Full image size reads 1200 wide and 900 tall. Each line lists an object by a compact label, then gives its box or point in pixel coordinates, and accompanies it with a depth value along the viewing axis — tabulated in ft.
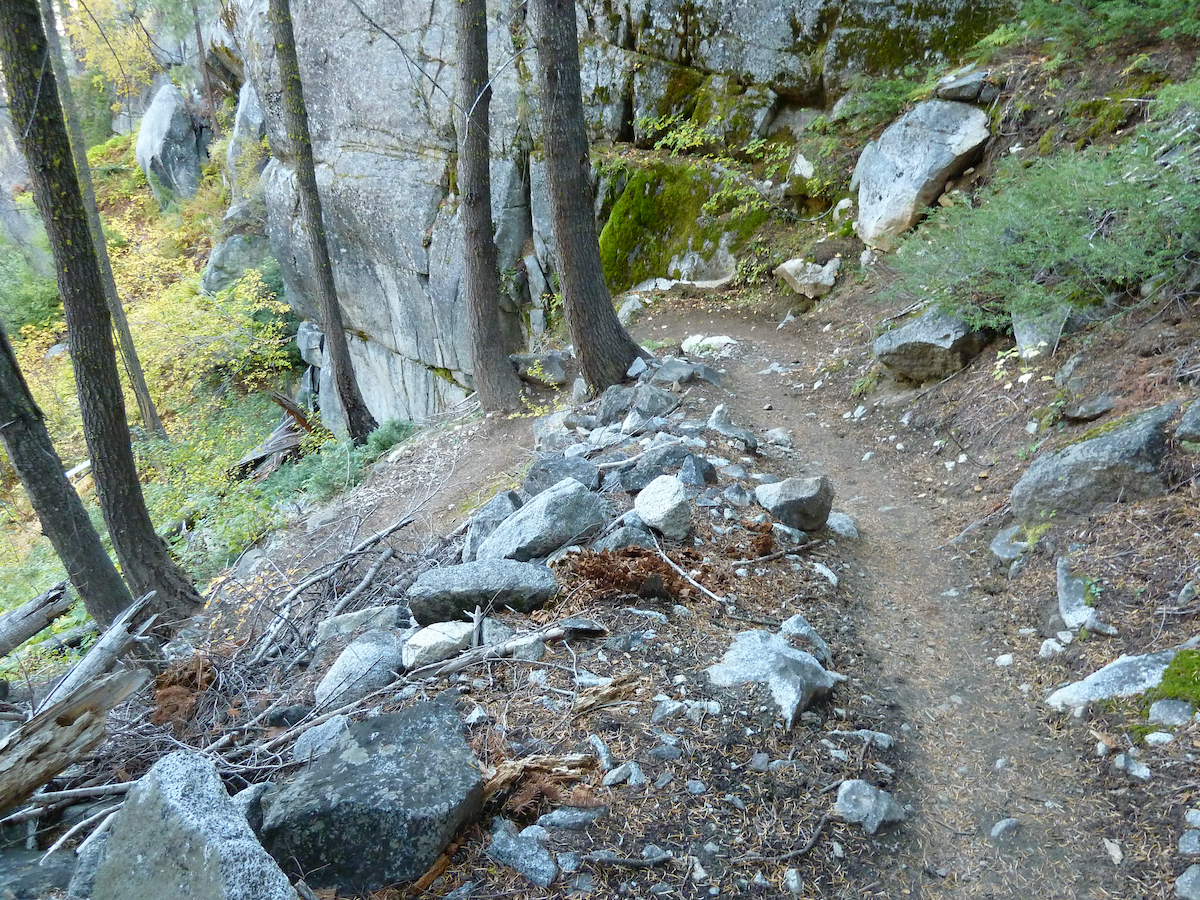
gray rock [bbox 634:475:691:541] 14.93
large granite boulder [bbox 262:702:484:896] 7.48
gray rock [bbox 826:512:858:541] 16.89
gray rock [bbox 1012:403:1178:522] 13.47
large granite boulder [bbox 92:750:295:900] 5.82
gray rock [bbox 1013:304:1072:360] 18.66
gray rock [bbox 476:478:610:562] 14.93
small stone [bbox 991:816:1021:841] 9.21
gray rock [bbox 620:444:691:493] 17.72
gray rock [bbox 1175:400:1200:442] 13.10
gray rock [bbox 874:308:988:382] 21.62
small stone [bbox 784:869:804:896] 8.14
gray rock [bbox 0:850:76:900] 7.20
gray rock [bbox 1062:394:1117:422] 15.94
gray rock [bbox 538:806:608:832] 8.50
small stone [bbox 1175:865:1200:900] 7.74
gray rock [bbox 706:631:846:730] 10.57
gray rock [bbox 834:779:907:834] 9.12
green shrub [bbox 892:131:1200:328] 16.03
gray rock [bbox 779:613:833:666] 12.14
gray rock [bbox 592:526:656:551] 14.43
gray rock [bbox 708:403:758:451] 21.25
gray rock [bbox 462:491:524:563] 16.53
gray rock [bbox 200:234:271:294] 65.82
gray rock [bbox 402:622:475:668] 11.57
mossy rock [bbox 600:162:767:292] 40.75
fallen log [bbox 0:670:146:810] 8.32
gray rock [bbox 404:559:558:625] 12.77
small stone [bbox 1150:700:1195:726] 9.59
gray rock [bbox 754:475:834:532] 16.28
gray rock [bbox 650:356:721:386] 26.76
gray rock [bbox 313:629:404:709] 11.07
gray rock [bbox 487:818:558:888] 7.81
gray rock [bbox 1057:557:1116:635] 12.01
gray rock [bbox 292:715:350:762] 9.55
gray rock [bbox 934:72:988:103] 29.63
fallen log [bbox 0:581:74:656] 16.98
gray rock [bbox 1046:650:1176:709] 10.40
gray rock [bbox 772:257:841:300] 33.99
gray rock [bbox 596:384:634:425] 24.75
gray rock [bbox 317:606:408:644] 13.71
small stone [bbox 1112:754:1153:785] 9.31
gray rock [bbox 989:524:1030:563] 14.78
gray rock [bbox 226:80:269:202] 61.57
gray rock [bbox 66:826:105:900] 7.07
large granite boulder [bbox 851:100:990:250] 29.63
